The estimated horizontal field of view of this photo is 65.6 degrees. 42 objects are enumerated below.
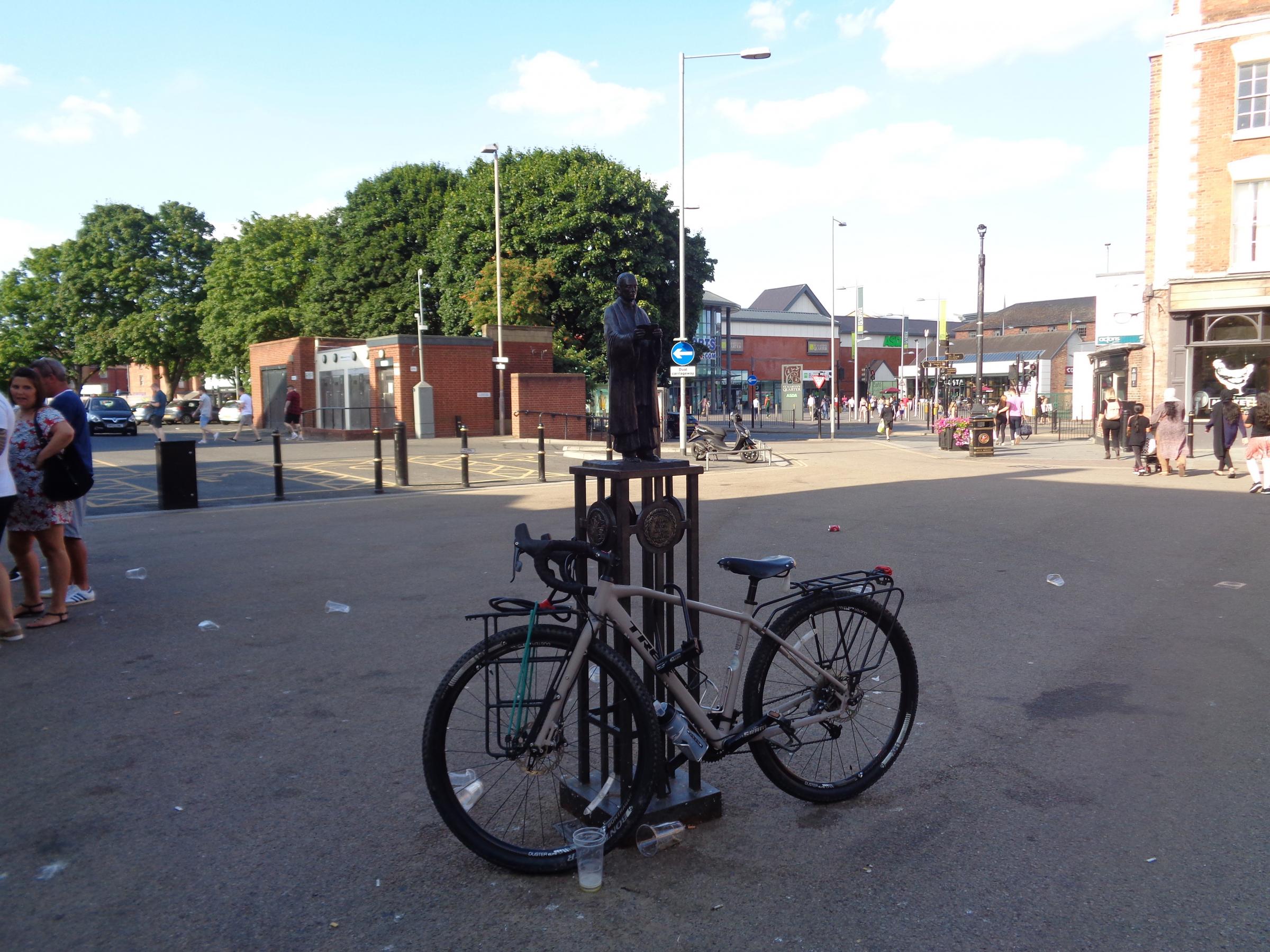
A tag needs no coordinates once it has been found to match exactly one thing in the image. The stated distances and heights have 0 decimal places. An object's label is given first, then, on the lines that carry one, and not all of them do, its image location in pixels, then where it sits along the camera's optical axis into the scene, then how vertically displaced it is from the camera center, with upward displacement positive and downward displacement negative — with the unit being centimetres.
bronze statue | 430 +15
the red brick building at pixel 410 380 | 3409 +124
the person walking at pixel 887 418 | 3656 -41
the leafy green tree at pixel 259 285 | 5628 +764
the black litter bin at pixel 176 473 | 1437 -81
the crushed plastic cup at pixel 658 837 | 357 -156
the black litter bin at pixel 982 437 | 2558 -82
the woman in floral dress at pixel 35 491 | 701 -50
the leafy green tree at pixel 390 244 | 4722 +824
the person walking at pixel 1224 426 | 1805 -45
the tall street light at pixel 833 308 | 4231 +436
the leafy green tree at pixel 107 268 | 6288 +964
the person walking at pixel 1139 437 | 1977 -67
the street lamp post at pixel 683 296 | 2470 +309
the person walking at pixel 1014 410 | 3272 -17
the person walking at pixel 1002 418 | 3189 -42
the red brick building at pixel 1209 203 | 2500 +518
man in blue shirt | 741 -16
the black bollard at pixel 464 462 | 1741 -85
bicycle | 339 -114
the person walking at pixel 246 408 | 3531 +33
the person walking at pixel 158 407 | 2766 +35
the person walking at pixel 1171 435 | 1855 -61
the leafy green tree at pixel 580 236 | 3869 +704
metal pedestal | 371 -79
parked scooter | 2380 -87
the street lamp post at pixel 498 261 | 3422 +555
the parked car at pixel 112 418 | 3838 +5
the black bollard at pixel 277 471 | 1563 -86
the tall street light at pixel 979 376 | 3147 +103
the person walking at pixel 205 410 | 3303 +24
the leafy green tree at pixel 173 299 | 6172 +769
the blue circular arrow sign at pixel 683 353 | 2350 +136
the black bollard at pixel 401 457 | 1727 -75
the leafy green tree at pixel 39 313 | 6412 +710
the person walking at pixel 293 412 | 3534 +16
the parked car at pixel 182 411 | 4959 +32
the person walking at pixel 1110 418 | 2422 -34
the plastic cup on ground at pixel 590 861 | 332 -152
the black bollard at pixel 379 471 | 1659 -95
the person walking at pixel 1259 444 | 1491 -66
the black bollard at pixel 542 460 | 1845 -89
